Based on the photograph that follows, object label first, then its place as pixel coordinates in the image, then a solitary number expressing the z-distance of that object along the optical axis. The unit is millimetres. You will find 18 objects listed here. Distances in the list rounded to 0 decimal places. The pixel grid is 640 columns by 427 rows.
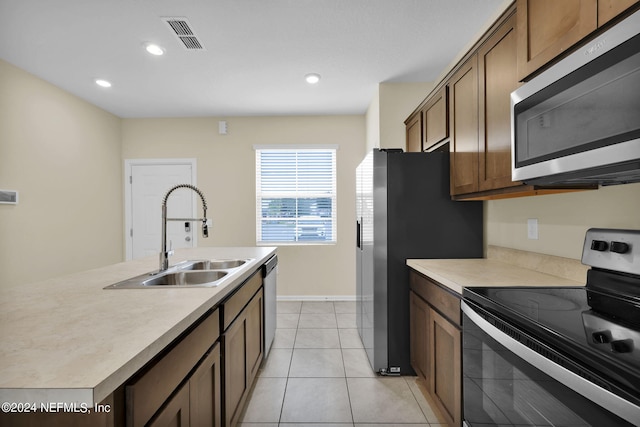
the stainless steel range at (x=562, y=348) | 689
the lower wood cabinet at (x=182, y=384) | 771
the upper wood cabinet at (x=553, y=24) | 973
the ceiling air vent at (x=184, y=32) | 2320
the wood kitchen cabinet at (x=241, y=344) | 1496
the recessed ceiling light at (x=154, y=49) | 2658
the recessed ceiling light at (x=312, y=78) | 3236
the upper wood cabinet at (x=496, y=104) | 1536
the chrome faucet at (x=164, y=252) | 1846
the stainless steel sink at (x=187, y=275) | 1454
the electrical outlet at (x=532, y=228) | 1809
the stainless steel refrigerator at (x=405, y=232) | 2266
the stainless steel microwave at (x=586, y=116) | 841
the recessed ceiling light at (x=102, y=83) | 3351
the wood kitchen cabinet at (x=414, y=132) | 2834
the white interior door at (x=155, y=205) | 4574
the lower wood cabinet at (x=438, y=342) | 1518
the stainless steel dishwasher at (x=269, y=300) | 2463
